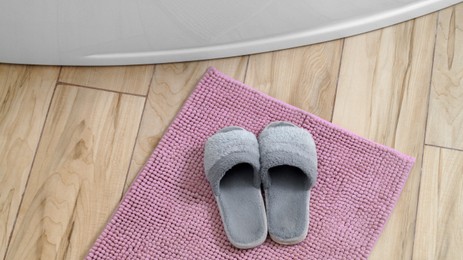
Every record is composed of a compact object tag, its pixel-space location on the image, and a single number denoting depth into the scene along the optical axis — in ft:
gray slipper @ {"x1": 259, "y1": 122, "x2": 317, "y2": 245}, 3.83
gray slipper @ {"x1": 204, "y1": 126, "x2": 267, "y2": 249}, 3.83
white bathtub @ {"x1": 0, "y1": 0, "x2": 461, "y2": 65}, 3.63
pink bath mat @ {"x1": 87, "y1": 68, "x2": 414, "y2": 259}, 3.86
